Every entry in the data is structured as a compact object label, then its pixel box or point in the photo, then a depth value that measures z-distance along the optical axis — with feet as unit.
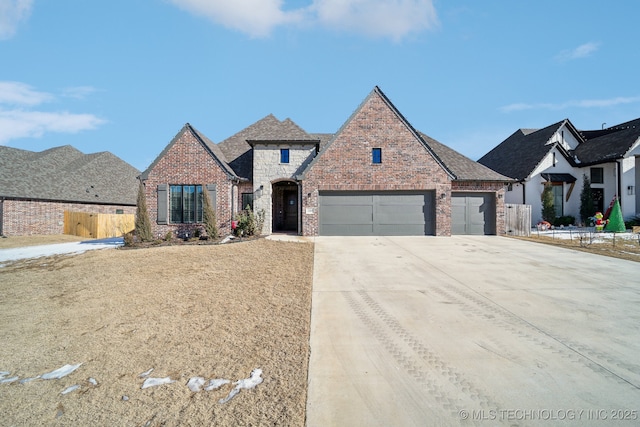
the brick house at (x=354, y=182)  49.14
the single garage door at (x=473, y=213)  52.07
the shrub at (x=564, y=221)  70.03
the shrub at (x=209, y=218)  44.15
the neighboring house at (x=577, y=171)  68.85
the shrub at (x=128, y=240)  40.60
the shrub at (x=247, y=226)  45.37
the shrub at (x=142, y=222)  42.75
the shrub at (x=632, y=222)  64.64
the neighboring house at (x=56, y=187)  64.34
